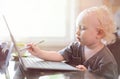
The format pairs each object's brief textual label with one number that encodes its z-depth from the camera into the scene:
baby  1.32
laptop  1.15
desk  1.09
